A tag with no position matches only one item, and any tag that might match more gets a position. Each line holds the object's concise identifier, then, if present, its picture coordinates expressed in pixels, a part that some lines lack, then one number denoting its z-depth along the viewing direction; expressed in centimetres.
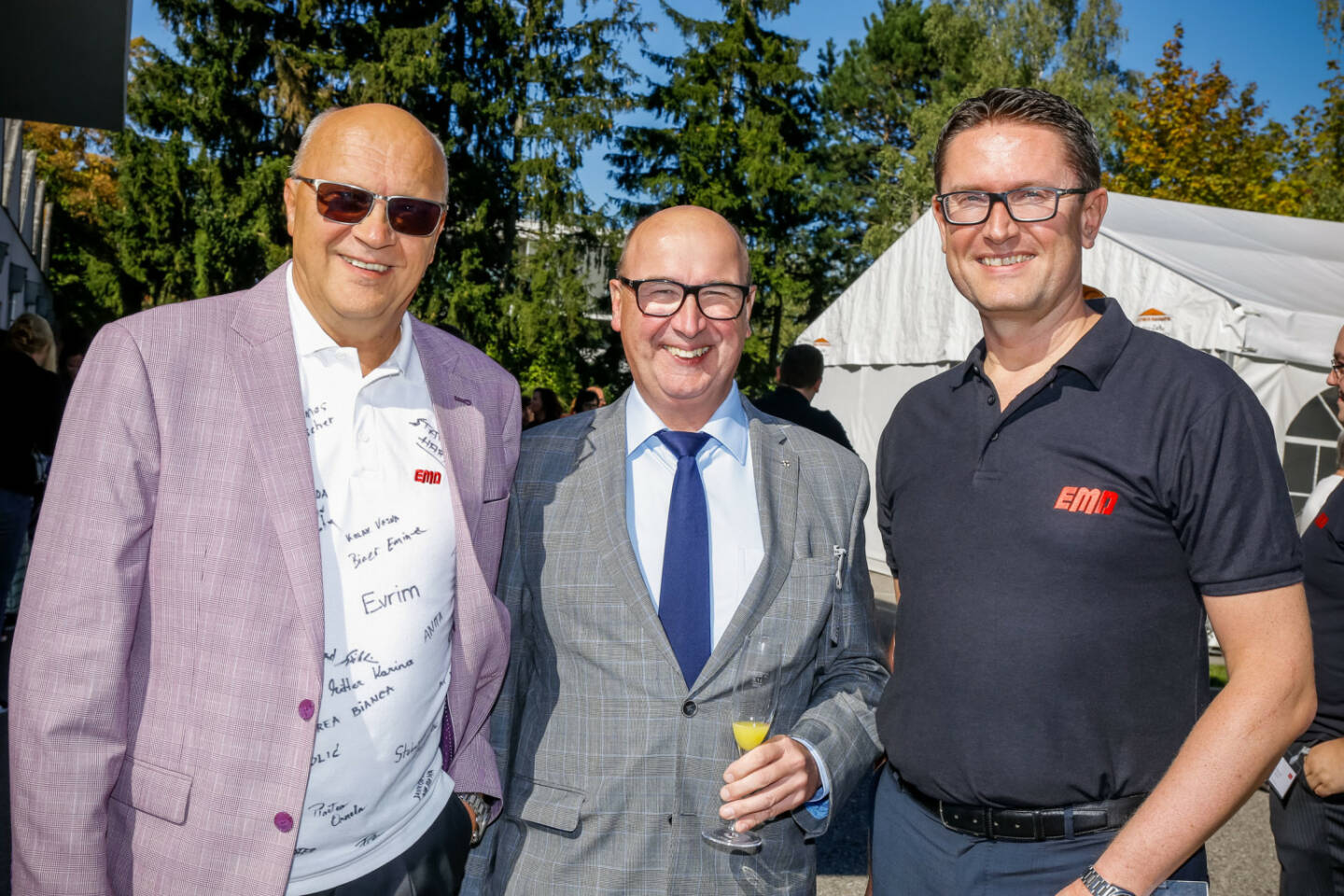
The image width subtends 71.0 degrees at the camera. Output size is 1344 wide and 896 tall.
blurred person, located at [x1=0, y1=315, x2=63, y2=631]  600
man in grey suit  215
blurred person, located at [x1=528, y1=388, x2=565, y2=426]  1140
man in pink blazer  173
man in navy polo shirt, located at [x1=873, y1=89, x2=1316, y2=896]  171
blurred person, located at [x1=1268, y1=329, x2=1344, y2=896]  291
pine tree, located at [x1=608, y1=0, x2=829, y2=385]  2794
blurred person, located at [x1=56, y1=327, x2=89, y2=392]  878
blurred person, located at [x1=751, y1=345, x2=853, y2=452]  712
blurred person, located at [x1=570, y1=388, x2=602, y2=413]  1162
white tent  813
